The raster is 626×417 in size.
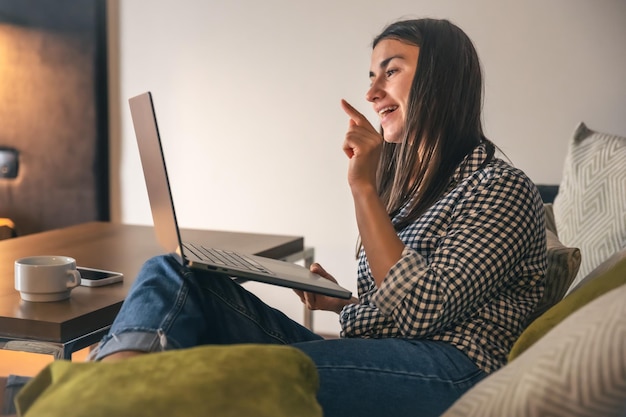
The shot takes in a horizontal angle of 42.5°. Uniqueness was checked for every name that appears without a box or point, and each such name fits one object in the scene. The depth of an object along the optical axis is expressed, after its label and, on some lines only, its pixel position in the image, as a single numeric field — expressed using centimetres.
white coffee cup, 143
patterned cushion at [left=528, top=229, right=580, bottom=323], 151
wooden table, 132
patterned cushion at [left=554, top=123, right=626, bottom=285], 190
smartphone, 159
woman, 115
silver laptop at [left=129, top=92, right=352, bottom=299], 126
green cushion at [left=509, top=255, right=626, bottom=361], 108
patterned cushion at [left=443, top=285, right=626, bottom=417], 74
